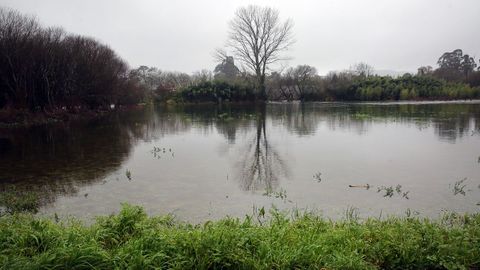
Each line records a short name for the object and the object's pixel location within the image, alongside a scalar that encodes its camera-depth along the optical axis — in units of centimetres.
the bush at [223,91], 4616
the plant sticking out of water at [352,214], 492
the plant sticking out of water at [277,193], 603
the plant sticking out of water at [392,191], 602
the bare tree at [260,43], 4625
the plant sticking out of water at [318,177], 706
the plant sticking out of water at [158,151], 1034
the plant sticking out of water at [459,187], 602
